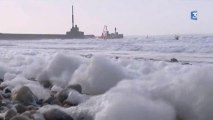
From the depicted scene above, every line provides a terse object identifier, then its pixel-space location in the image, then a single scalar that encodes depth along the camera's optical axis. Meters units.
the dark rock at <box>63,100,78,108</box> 7.98
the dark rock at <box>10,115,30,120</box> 6.16
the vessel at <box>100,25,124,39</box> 101.44
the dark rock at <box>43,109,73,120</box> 6.65
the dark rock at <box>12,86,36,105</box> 8.25
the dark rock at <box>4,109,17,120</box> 6.68
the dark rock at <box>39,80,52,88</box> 11.11
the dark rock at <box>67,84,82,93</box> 9.11
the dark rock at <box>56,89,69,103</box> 8.47
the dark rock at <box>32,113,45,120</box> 6.56
